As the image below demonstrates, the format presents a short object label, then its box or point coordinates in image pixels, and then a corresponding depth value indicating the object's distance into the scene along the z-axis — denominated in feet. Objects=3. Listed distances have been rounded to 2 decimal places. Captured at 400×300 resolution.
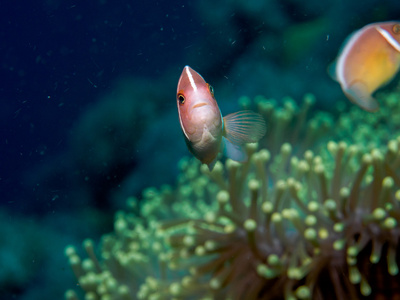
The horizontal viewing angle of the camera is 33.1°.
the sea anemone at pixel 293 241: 0.83
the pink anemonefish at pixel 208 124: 0.69
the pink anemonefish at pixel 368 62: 0.98
